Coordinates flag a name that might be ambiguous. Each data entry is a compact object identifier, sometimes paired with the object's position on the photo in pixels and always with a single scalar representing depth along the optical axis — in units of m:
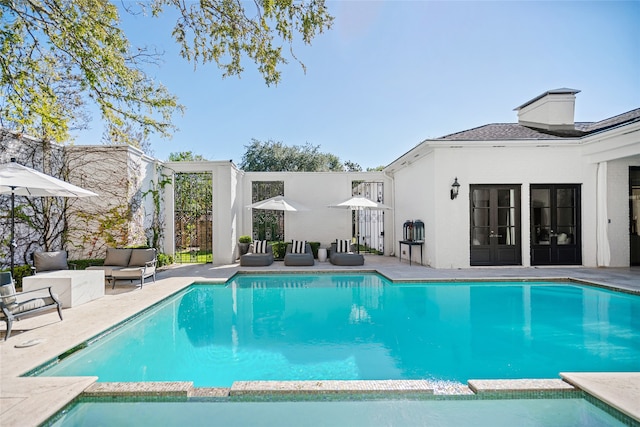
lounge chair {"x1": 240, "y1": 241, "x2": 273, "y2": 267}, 12.06
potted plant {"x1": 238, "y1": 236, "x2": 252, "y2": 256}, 13.00
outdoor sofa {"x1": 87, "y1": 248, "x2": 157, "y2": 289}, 8.77
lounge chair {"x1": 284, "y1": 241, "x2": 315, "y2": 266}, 12.20
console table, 11.80
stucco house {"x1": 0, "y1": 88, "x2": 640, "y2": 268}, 10.90
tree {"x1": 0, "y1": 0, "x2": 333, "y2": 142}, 4.76
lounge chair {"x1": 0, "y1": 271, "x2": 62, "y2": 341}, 5.01
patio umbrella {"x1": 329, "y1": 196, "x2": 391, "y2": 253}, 13.16
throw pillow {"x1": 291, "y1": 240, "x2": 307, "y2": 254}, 13.30
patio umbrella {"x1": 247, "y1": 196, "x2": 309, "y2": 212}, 13.00
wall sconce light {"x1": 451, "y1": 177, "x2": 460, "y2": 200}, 10.73
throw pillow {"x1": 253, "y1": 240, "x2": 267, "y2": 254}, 12.87
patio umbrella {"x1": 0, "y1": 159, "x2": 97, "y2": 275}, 6.37
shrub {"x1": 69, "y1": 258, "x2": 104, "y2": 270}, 9.93
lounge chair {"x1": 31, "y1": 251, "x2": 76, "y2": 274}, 8.05
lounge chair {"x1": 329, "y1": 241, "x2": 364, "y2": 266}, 12.09
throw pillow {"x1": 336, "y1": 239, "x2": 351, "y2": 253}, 13.36
